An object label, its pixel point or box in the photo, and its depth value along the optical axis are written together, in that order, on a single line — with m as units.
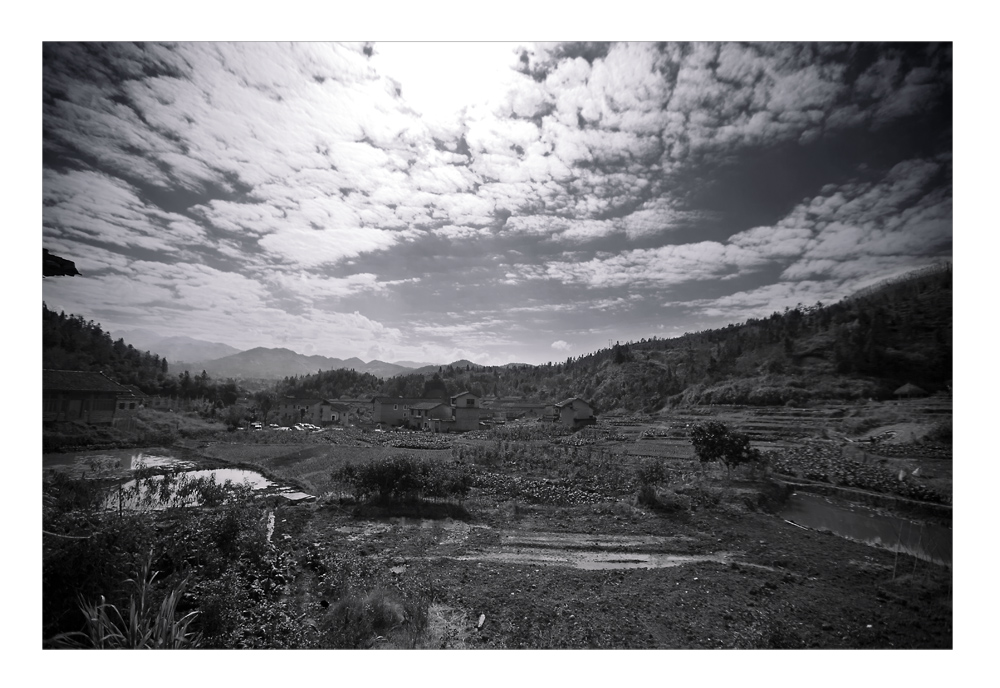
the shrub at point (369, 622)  3.29
